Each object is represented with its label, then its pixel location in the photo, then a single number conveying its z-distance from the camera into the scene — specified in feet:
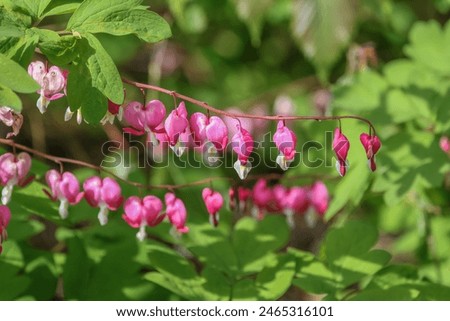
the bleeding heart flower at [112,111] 2.89
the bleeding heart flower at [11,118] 2.79
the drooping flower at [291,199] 3.57
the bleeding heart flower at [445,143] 3.54
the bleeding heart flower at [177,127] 2.92
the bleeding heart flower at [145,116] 2.94
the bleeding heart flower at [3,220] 2.90
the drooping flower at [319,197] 3.59
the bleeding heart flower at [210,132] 2.95
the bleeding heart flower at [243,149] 2.92
